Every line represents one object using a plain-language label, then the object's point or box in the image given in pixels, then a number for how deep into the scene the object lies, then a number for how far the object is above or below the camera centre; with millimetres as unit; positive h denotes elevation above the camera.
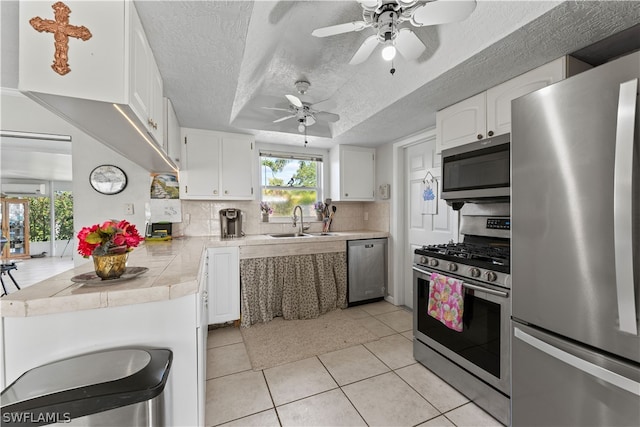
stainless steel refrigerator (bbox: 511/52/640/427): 912 -161
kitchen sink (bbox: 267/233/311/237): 3429 -303
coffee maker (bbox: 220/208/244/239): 3055 -127
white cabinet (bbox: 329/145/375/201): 3568 +571
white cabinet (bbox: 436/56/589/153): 1509 +795
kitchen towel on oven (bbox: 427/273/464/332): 1658 -607
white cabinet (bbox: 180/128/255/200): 2891 +561
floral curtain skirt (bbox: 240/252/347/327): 2814 -865
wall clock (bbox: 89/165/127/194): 2506 +340
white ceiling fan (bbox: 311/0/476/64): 1141 +970
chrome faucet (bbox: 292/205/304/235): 3520 -117
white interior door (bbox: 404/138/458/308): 2738 +4
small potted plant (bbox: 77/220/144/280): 1016 -137
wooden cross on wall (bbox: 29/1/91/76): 1018 +738
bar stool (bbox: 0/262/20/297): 2543 -556
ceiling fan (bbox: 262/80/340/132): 2324 +951
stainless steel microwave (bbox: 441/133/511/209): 1737 +310
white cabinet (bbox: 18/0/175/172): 1003 +641
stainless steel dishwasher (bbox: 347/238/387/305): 3277 -763
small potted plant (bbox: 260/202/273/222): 3446 +37
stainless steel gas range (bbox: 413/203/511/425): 1471 -658
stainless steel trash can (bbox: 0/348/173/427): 691 -530
